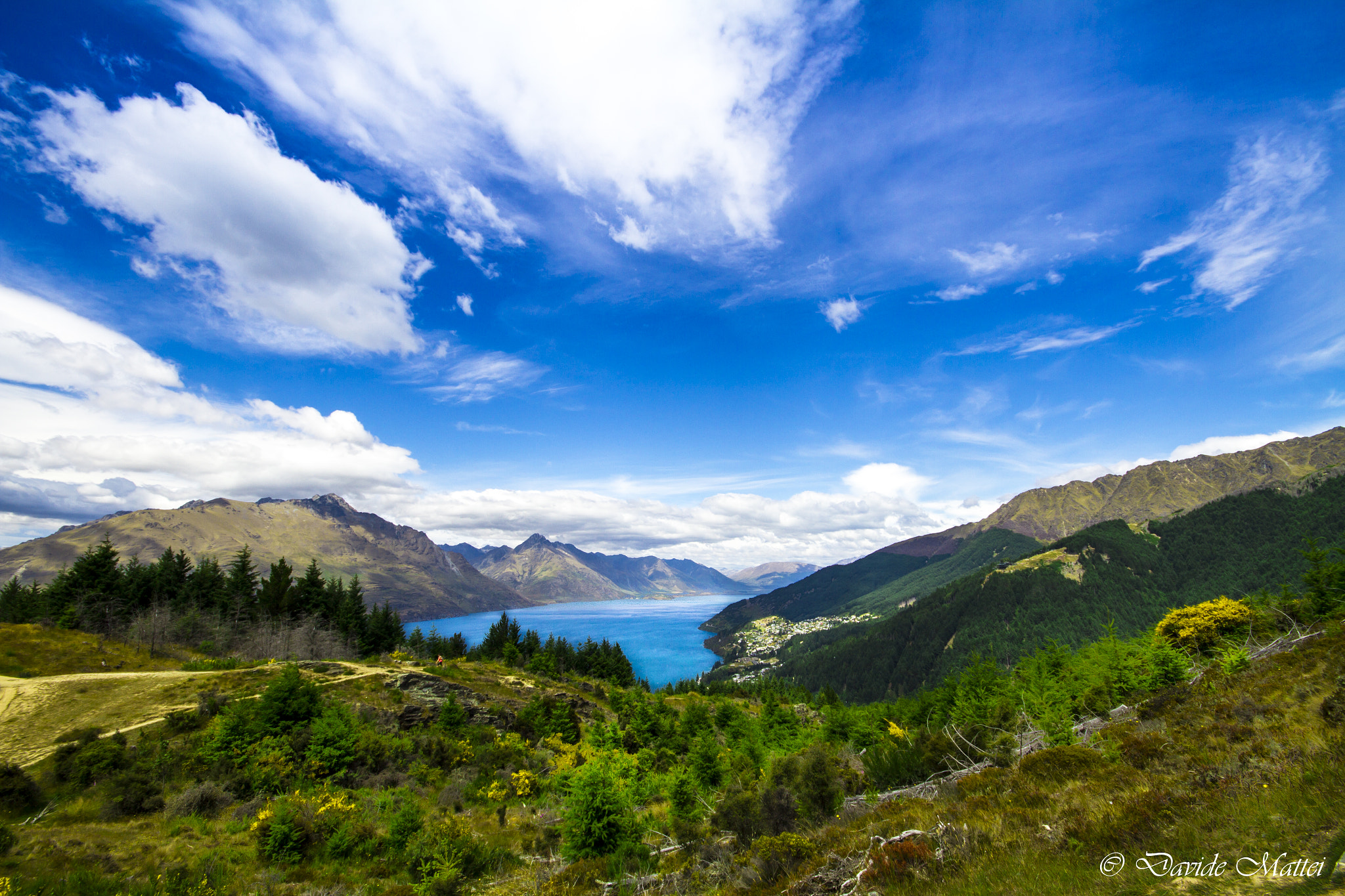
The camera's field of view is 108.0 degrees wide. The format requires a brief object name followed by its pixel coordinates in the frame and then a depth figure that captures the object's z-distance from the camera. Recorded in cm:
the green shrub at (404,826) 1730
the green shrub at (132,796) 1864
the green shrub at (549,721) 4275
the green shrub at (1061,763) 1234
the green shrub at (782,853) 1046
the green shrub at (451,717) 3616
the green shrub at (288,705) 2627
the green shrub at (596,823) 1605
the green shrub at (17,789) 1802
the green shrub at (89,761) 2072
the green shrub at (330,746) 2498
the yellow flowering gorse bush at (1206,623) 2544
